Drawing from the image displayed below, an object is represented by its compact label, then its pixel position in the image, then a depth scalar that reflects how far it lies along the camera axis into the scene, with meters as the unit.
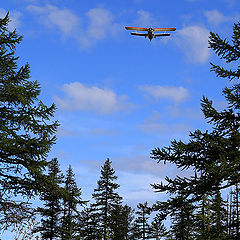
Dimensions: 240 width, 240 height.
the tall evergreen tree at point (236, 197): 35.09
